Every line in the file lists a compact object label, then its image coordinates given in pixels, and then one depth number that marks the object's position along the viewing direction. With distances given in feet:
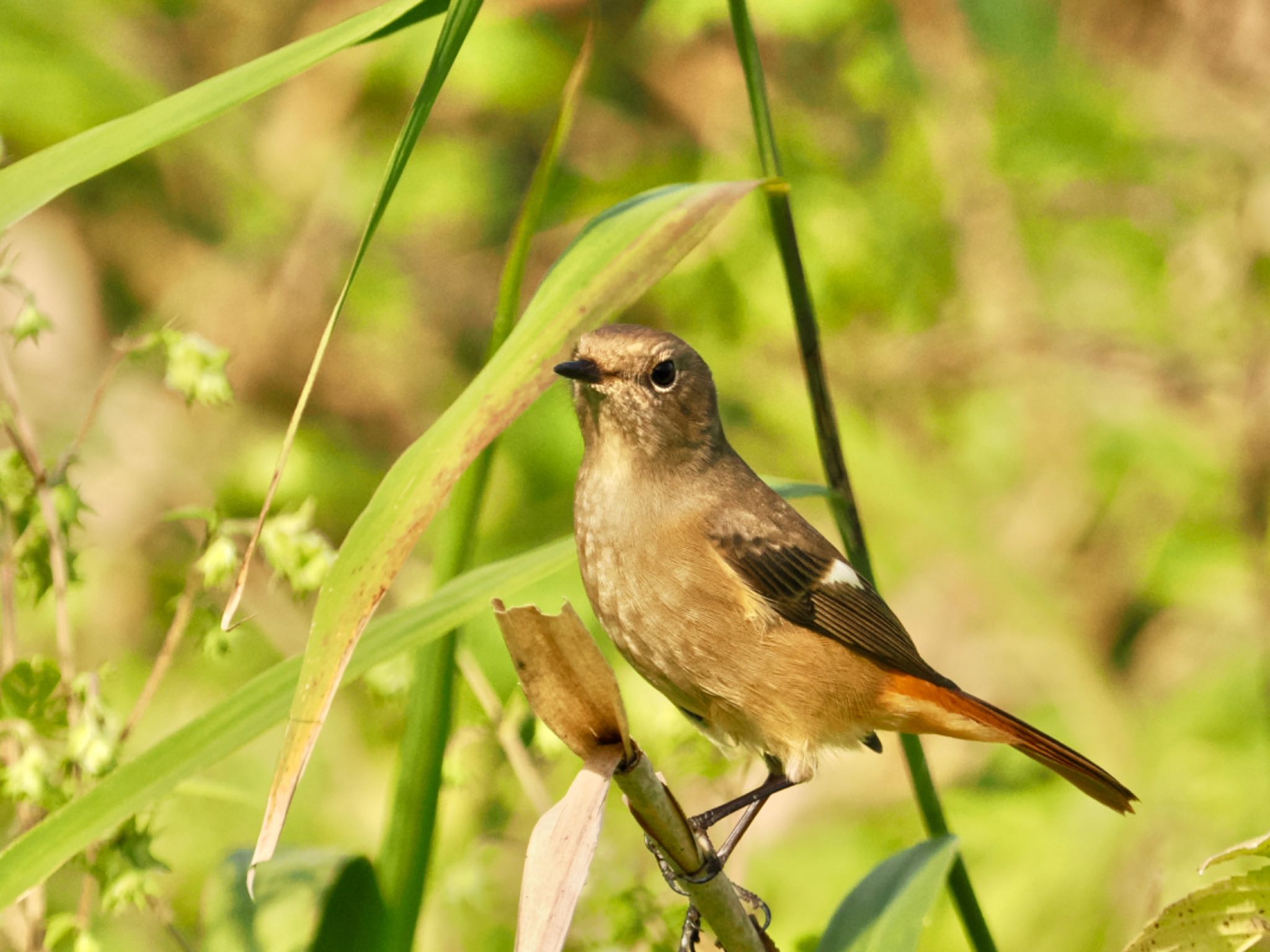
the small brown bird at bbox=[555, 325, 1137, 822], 15.34
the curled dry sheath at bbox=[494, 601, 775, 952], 15.05
